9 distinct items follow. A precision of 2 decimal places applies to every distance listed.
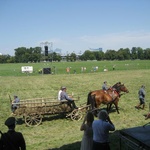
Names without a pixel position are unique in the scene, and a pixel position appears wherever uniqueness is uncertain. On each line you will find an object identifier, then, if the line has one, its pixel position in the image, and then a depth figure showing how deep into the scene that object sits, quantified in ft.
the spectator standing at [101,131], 19.98
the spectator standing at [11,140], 15.74
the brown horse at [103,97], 44.87
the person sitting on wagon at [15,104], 39.99
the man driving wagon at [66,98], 42.07
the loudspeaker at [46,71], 150.63
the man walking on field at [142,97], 50.58
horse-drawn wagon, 39.68
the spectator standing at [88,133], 20.36
